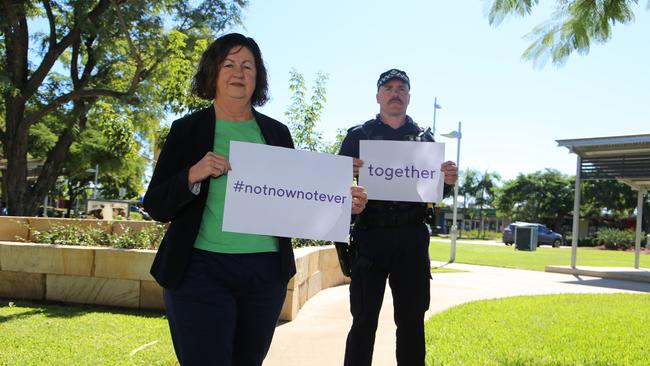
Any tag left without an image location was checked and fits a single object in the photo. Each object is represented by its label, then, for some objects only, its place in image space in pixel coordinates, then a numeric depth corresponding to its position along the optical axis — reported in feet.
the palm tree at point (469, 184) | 287.07
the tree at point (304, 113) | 34.94
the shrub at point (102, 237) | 23.15
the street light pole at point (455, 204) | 60.08
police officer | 10.96
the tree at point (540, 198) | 222.69
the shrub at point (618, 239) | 132.77
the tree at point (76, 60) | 54.95
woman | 7.02
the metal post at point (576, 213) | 49.90
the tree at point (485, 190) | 286.87
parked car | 135.85
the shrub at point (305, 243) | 28.92
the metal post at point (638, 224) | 55.11
